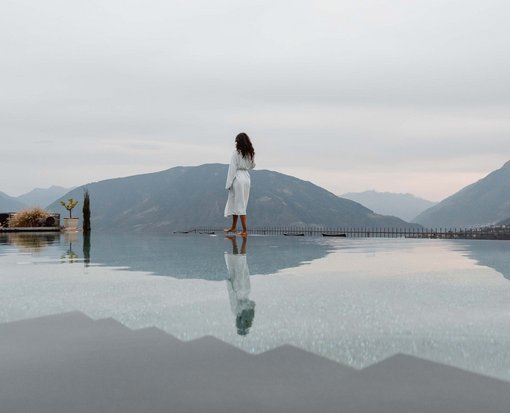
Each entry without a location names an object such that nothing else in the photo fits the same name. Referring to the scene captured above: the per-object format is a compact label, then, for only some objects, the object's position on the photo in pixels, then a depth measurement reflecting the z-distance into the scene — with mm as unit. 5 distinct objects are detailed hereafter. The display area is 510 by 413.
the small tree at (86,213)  29817
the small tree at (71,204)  30103
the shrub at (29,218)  33812
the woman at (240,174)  13509
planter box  31038
